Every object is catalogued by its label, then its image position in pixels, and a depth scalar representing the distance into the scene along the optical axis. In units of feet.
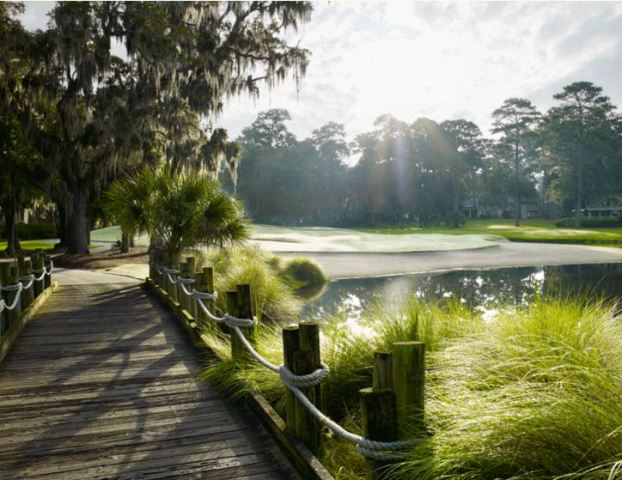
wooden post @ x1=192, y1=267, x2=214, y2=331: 22.75
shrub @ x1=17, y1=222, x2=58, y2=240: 127.75
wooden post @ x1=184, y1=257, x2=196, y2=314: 26.23
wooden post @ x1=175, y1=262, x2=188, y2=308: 26.81
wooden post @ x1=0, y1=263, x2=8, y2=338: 19.28
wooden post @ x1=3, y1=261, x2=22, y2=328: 22.17
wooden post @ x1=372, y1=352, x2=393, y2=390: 8.09
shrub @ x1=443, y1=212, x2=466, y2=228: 184.58
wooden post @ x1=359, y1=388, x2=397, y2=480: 7.97
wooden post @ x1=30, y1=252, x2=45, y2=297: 31.37
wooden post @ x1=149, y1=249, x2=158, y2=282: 37.21
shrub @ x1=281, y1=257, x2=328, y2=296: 51.57
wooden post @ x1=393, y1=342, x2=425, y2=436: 7.88
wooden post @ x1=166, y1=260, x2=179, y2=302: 28.78
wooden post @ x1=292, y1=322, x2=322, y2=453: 10.88
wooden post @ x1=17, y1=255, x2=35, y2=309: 26.20
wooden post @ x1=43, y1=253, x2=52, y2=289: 34.25
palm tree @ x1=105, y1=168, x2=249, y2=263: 37.55
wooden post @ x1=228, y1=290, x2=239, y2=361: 16.45
